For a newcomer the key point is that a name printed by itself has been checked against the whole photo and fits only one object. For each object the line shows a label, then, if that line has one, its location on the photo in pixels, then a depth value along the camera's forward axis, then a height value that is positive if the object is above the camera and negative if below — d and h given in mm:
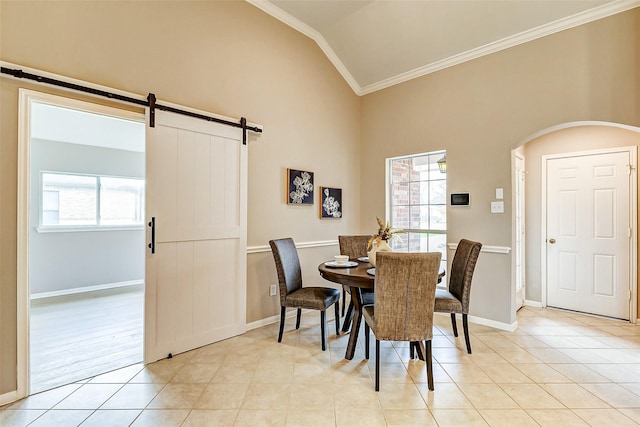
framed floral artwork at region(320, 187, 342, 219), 4090 +160
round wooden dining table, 2468 -554
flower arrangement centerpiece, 2844 -195
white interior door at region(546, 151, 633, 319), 3615 -224
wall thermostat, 3627 +192
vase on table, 2846 -316
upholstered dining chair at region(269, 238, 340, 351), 2861 -789
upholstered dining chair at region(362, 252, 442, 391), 2102 -601
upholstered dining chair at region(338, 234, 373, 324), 3755 -396
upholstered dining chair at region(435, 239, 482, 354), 2740 -736
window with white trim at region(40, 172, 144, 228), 4660 +209
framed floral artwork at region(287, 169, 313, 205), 3660 +337
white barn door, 2568 -192
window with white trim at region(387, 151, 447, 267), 3996 +192
